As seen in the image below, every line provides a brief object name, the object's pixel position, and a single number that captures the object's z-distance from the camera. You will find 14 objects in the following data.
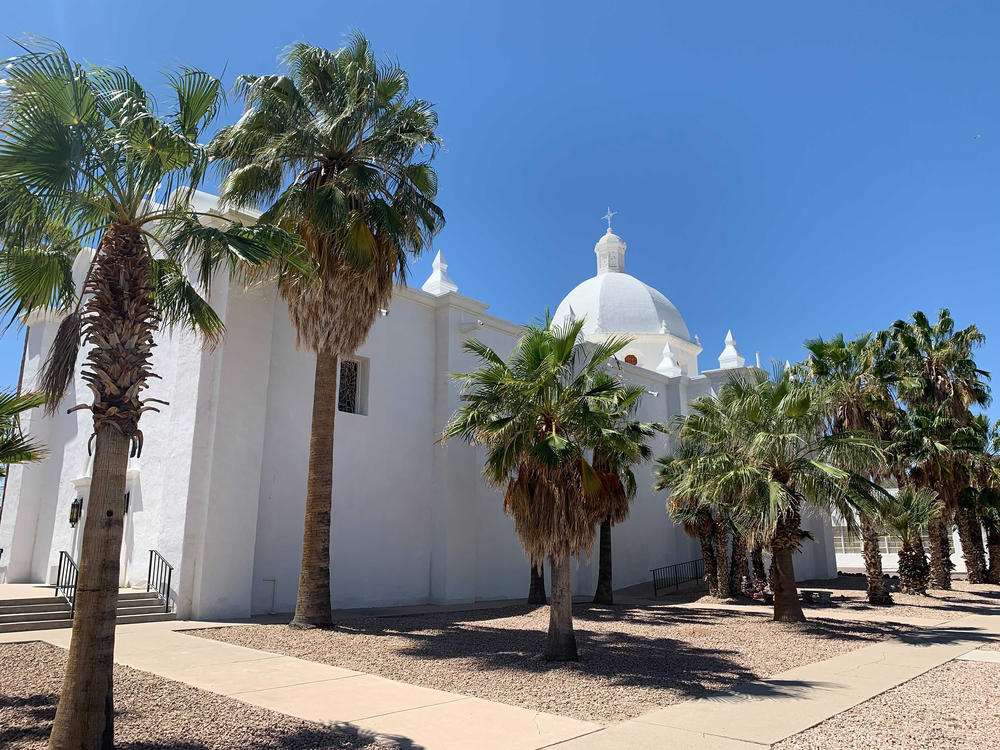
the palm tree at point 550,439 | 9.78
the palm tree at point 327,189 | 13.25
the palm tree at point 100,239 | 5.53
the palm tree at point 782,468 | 13.90
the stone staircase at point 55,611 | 12.30
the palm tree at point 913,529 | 19.41
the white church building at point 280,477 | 14.50
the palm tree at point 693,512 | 20.08
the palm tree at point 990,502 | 25.47
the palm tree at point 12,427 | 7.12
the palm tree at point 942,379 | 23.06
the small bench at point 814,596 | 19.11
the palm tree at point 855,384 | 18.85
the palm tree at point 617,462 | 11.66
